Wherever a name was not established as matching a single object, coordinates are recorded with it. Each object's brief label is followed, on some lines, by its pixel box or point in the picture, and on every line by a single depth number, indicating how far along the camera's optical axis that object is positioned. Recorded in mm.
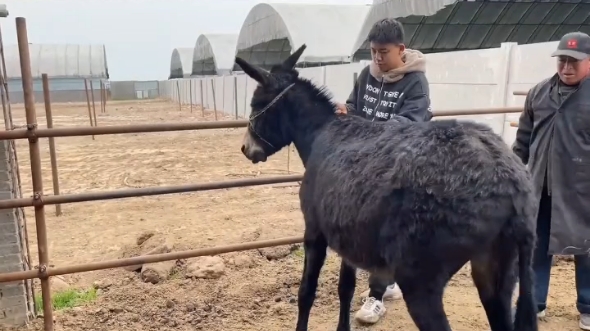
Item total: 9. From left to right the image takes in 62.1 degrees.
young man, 2906
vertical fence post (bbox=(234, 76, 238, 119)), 21600
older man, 2988
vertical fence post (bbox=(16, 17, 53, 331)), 3137
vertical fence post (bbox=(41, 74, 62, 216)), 5606
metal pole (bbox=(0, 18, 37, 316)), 3574
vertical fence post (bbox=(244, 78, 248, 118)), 20031
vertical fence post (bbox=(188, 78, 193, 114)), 35044
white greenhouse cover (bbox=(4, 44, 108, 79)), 45781
